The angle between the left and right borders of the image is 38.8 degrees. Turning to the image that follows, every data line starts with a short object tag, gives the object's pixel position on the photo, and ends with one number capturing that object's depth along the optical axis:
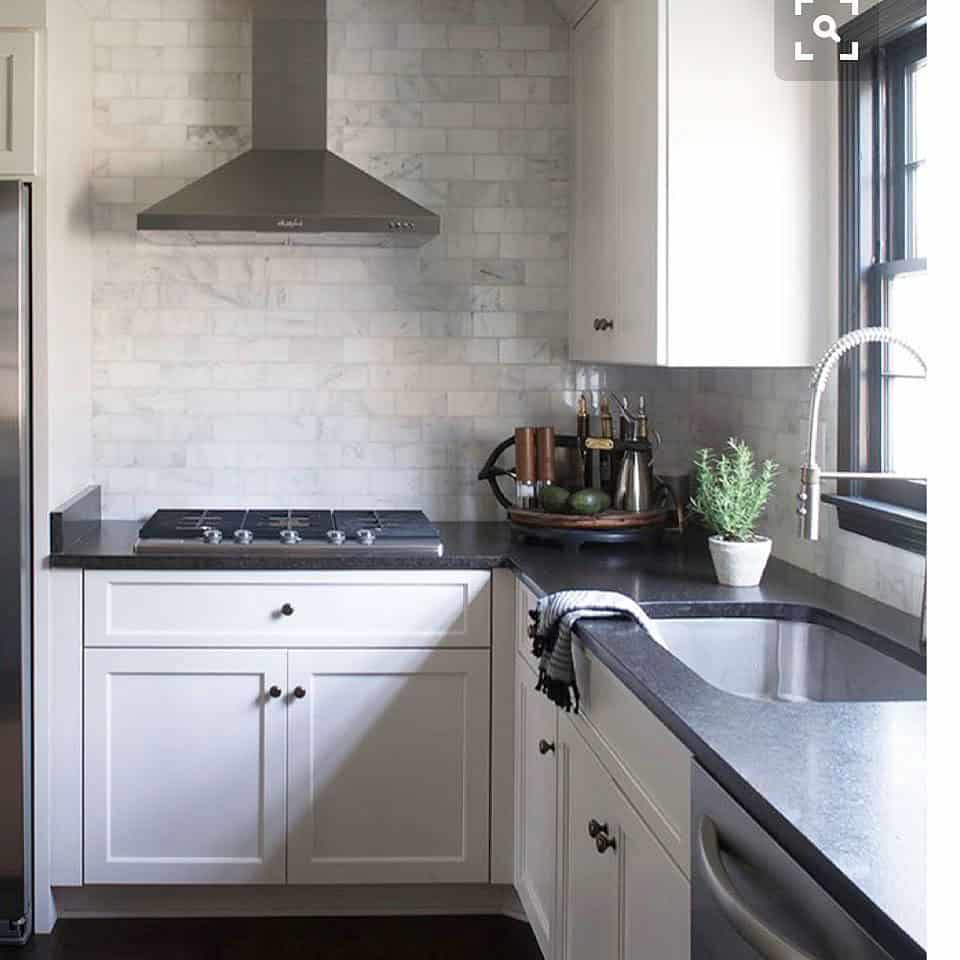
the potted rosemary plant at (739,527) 2.99
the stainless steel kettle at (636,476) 3.68
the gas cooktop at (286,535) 3.41
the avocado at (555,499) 3.66
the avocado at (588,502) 3.60
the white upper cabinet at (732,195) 3.00
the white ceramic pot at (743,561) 2.99
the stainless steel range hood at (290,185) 3.57
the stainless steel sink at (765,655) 2.65
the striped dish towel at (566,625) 2.45
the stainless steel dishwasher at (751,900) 1.15
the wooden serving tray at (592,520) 3.57
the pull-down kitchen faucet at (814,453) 1.94
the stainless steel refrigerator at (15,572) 3.30
